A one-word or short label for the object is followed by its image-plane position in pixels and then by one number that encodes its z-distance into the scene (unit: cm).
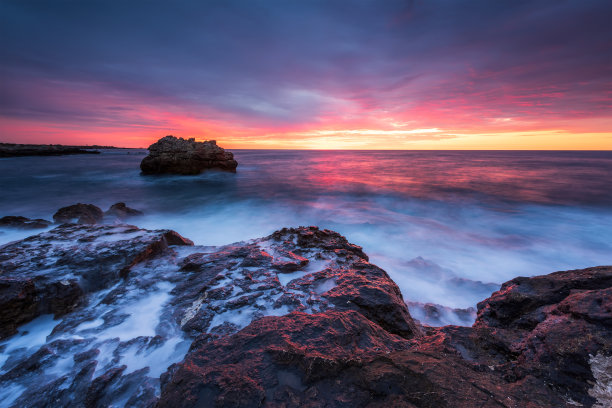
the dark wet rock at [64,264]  311
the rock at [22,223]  699
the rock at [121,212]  931
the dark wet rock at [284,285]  289
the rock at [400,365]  153
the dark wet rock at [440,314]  430
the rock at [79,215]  756
